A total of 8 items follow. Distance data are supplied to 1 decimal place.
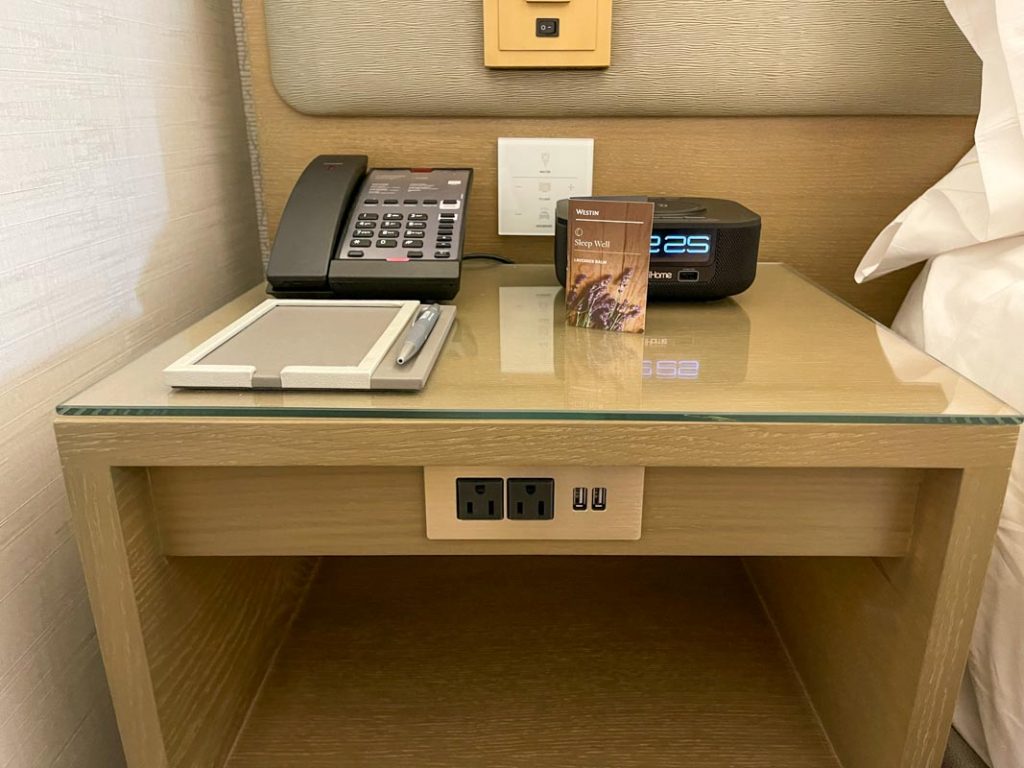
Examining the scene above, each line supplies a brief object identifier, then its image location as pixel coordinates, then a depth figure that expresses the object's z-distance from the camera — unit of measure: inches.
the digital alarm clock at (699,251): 27.0
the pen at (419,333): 20.7
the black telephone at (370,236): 27.1
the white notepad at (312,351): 19.4
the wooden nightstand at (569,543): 18.6
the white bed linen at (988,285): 22.4
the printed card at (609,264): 23.6
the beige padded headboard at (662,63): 32.1
